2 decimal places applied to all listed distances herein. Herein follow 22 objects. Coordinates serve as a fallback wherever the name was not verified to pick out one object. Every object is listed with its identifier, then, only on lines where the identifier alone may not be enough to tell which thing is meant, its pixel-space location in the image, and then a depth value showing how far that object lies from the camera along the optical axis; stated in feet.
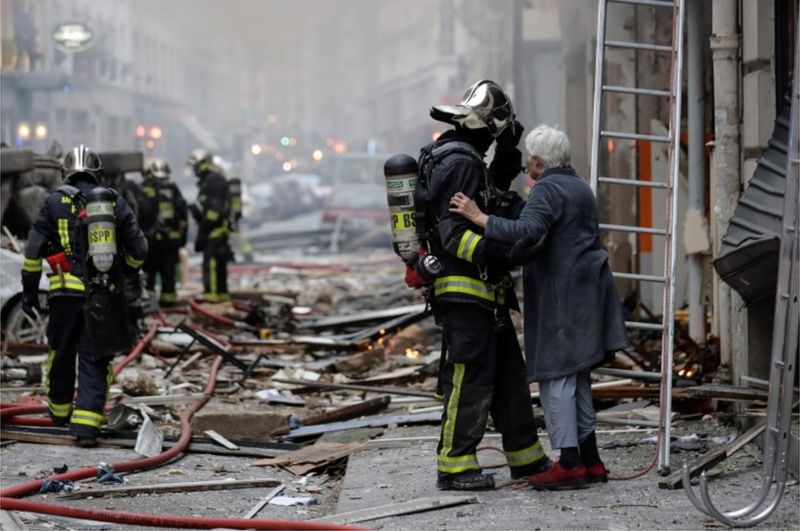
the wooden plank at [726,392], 36.22
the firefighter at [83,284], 42.19
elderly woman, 31.54
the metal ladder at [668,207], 32.83
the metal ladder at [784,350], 26.55
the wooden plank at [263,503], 33.15
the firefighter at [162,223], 83.12
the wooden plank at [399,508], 30.11
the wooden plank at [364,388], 49.06
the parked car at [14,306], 62.53
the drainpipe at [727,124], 39.25
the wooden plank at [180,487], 35.34
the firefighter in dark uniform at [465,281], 31.88
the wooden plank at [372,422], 44.17
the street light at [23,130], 179.82
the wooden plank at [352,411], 46.38
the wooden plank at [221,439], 42.19
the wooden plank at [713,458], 31.93
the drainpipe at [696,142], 46.02
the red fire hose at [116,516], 28.95
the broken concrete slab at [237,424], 44.76
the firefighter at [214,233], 85.25
